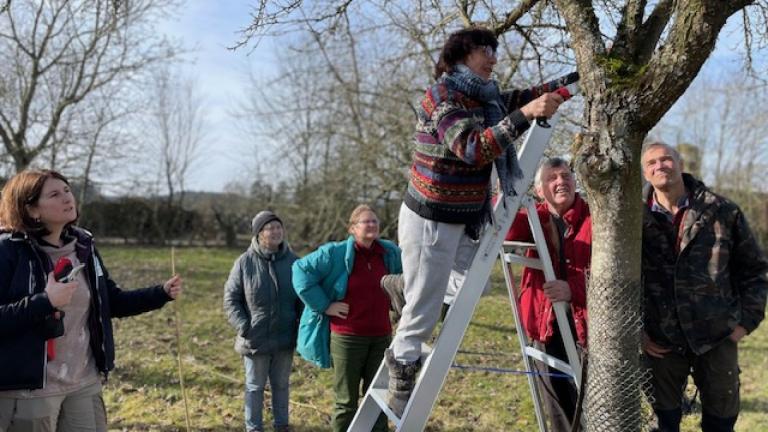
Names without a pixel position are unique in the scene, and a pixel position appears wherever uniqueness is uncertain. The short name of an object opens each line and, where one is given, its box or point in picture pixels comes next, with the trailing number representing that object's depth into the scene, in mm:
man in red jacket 3180
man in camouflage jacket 2971
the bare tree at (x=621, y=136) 2311
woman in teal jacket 4113
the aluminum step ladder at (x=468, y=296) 2527
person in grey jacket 4574
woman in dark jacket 2567
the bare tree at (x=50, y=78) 12598
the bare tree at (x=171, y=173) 27219
